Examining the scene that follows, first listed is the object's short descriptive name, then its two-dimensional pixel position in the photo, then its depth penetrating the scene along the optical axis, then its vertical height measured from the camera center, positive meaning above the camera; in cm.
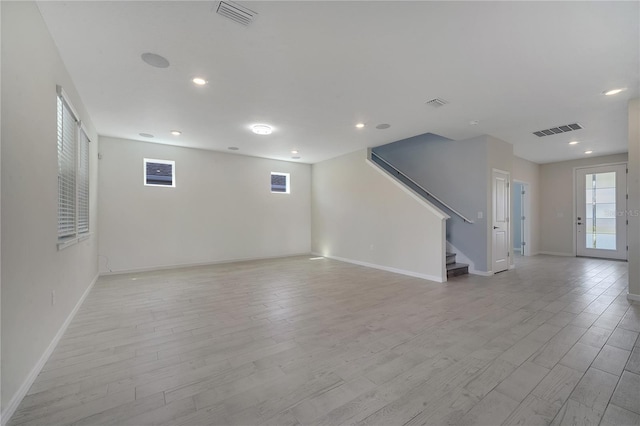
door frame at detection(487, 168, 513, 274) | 531 -21
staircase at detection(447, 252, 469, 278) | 513 -109
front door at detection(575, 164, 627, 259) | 686 +4
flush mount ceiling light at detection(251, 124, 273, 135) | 470 +153
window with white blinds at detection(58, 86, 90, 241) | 277 +48
